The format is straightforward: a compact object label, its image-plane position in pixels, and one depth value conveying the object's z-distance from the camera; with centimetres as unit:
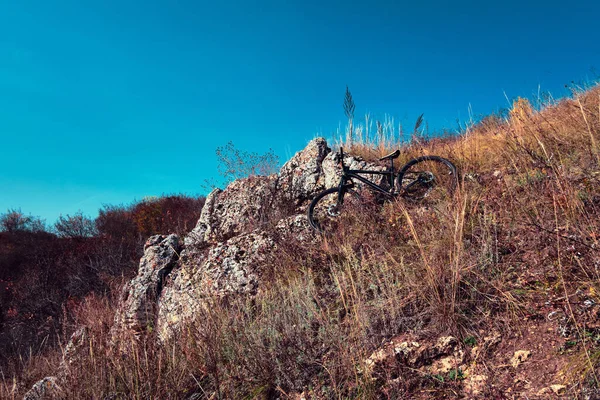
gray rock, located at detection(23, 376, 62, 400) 255
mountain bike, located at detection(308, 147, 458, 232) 521
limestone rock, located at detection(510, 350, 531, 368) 185
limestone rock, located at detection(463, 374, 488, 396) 178
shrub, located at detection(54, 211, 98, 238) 1329
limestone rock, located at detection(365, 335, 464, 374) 205
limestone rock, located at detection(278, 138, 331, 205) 691
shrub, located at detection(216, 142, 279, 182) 795
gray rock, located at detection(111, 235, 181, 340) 534
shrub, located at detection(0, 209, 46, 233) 1382
